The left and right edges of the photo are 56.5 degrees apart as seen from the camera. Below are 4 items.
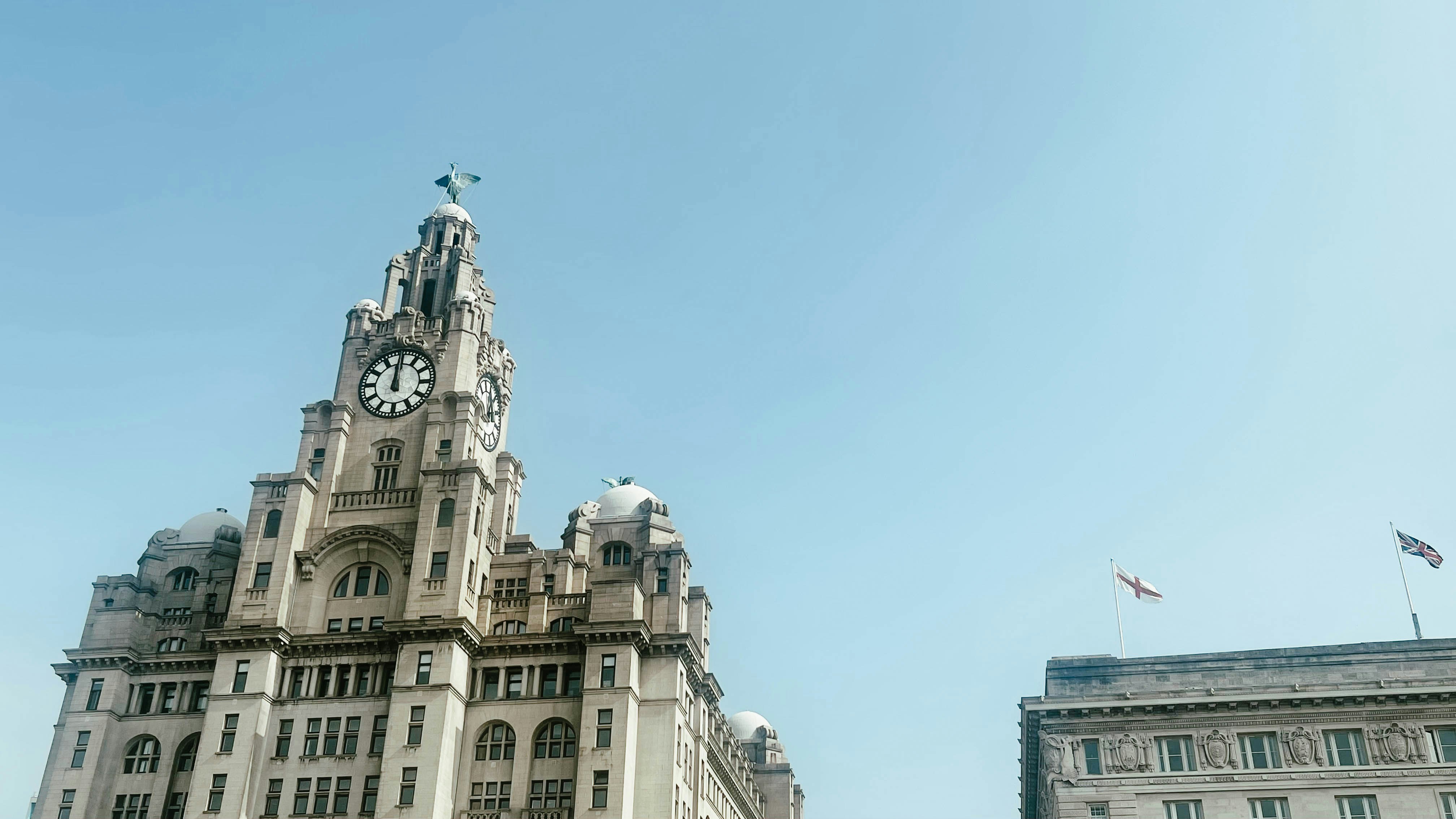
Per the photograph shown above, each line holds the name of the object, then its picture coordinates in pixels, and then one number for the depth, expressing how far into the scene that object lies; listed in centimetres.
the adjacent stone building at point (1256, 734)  7594
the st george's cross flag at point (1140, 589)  8681
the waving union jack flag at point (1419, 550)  8344
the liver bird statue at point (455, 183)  12025
